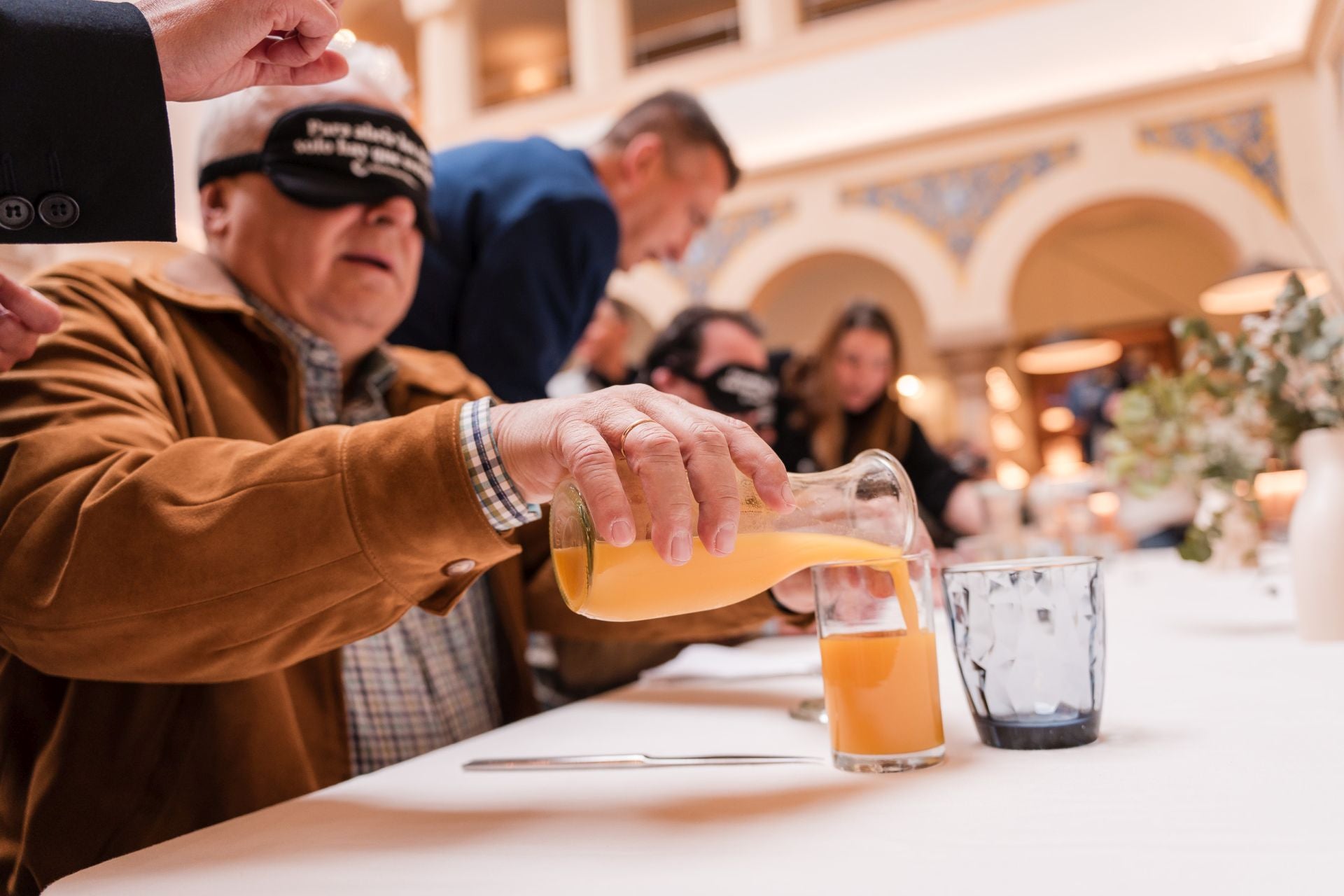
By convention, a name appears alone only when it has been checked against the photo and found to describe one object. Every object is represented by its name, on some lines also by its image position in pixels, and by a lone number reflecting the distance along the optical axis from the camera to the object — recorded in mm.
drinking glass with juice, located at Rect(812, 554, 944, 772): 747
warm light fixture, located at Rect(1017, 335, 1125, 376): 7180
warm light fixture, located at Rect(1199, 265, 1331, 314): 5363
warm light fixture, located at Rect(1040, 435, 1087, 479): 8922
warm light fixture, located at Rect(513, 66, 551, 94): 10711
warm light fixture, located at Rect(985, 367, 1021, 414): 7172
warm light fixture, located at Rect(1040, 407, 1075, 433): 9375
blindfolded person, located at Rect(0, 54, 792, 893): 710
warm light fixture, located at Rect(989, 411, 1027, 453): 8086
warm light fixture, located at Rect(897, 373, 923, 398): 4168
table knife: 789
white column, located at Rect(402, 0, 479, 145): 8539
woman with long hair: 3047
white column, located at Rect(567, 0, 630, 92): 7984
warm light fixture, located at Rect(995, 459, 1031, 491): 7366
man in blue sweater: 1980
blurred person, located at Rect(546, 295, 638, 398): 3629
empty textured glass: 754
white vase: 1131
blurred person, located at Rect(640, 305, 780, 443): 2455
